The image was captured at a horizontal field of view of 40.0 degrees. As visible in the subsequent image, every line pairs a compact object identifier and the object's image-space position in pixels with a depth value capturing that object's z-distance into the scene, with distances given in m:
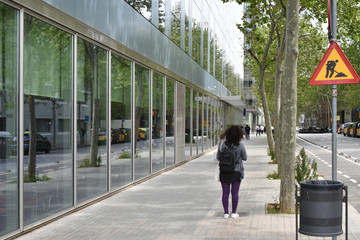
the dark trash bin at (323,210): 5.79
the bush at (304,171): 12.09
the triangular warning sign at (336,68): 6.27
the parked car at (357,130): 61.88
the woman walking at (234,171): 8.53
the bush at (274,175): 15.16
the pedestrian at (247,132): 51.01
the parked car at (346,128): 69.17
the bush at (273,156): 22.17
